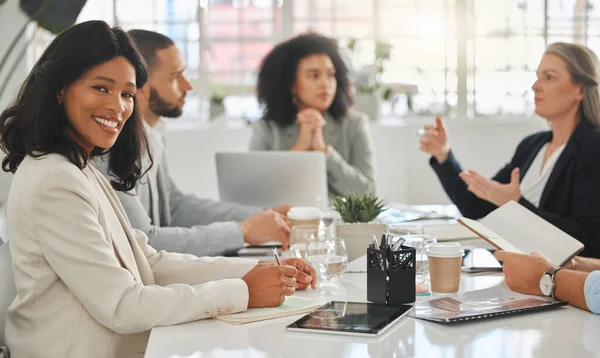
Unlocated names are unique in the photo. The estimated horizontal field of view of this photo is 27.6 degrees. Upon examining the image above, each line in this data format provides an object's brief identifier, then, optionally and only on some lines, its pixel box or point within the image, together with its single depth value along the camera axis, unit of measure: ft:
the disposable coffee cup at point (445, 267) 8.65
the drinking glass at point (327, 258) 8.80
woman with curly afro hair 15.88
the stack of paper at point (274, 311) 7.87
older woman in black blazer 11.27
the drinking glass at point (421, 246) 8.90
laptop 12.00
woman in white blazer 7.74
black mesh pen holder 8.20
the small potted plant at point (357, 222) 9.85
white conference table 7.20
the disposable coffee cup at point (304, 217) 10.81
